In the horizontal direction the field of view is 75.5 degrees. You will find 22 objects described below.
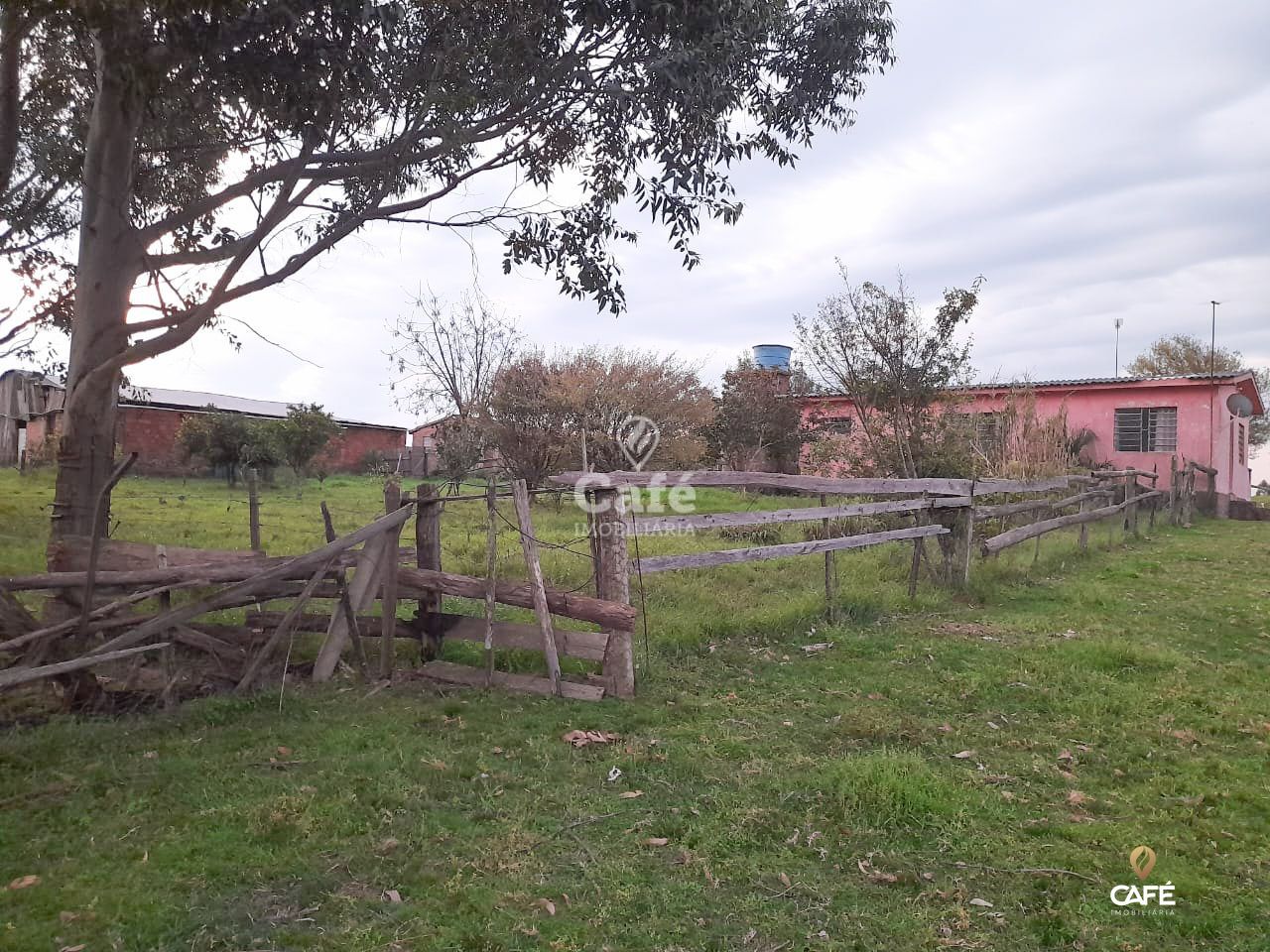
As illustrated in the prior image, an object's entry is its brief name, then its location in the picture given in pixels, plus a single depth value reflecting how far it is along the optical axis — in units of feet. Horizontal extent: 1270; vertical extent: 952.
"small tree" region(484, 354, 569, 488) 64.34
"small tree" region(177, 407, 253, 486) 77.36
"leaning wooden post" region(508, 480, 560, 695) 19.01
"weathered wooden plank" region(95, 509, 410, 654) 16.75
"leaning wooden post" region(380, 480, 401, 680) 19.77
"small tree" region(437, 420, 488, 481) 65.67
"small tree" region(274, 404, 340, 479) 77.56
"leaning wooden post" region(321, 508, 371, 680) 19.25
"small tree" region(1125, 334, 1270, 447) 128.36
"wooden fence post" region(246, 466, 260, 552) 26.73
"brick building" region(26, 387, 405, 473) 92.68
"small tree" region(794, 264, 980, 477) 45.68
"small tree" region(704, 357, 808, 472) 78.02
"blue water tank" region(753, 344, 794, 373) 88.33
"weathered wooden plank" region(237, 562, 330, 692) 18.01
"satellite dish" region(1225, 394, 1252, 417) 73.56
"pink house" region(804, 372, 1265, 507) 73.15
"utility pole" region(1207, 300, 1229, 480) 72.69
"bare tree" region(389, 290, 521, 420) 72.08
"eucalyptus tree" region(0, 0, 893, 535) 20.27
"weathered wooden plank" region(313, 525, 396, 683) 19.51
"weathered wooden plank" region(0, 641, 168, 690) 14.14
